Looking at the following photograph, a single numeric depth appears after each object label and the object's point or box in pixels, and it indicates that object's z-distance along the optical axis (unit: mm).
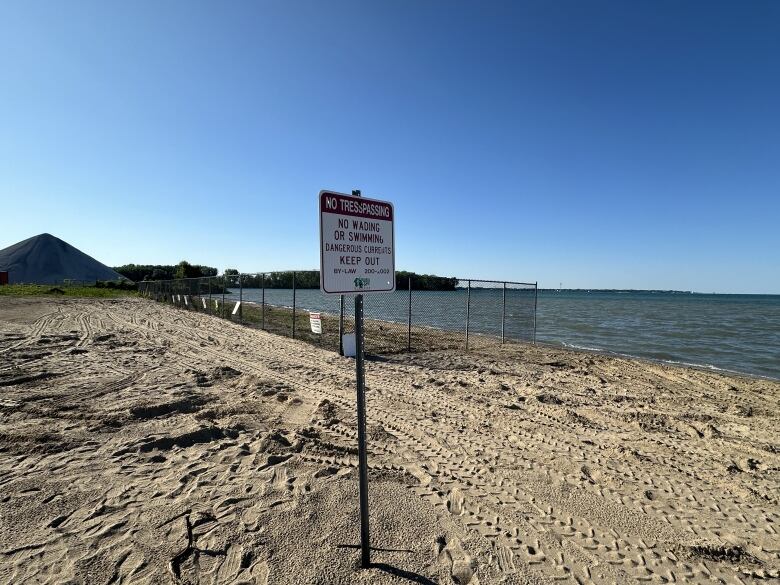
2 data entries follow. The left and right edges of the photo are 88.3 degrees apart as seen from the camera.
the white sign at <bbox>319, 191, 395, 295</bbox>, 2385
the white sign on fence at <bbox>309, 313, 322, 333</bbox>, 11758
